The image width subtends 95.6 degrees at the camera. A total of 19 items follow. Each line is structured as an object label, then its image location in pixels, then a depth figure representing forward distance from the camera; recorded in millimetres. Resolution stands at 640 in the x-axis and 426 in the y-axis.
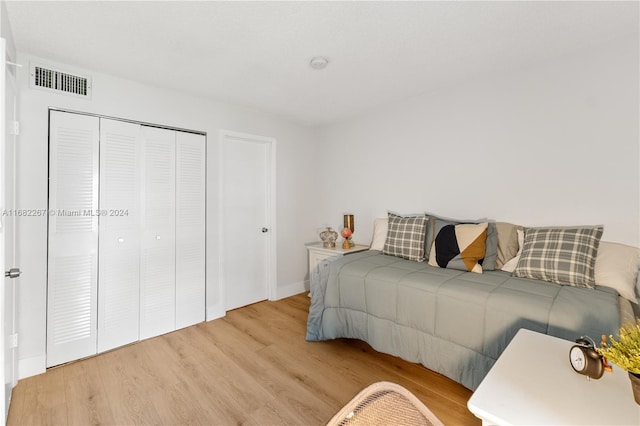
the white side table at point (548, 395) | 760
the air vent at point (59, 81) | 2219
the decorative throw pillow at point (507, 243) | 2443
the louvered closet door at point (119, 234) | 2518
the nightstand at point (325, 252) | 3443
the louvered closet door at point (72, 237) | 2293
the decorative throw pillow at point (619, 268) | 1882
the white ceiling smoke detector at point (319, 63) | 2308
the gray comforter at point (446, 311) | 1632
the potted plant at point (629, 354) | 750
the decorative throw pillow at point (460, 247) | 2406
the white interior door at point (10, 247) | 1686
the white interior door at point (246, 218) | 3385
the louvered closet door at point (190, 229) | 2959
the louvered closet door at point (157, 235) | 2746
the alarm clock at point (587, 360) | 897
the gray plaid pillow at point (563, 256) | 1955
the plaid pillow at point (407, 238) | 2782
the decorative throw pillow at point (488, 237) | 2430
